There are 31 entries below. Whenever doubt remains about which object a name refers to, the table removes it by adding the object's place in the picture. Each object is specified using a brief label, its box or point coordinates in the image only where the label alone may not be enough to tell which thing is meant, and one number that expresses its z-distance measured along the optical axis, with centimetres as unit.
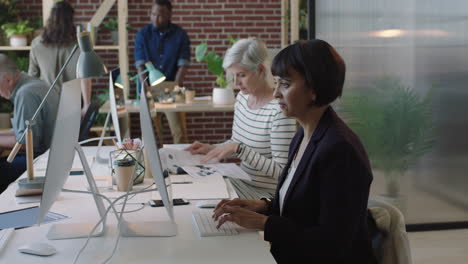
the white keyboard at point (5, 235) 171
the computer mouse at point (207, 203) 212
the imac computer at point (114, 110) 273
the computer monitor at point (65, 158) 150
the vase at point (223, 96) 561
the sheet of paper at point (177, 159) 275
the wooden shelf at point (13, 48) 610
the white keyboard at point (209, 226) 181
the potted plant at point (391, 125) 382
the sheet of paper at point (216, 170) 264
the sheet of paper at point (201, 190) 229
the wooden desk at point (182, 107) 551
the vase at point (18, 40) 612
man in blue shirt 662
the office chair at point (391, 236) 168
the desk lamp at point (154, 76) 530
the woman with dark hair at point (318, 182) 170
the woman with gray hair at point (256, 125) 276
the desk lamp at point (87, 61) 206
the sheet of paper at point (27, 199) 222
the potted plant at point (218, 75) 561
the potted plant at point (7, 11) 664
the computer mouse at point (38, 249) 162
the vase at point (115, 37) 672
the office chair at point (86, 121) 368
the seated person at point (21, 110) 354
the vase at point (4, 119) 618
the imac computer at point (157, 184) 149
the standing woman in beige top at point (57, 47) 499
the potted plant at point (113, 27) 674
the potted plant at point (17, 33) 612
